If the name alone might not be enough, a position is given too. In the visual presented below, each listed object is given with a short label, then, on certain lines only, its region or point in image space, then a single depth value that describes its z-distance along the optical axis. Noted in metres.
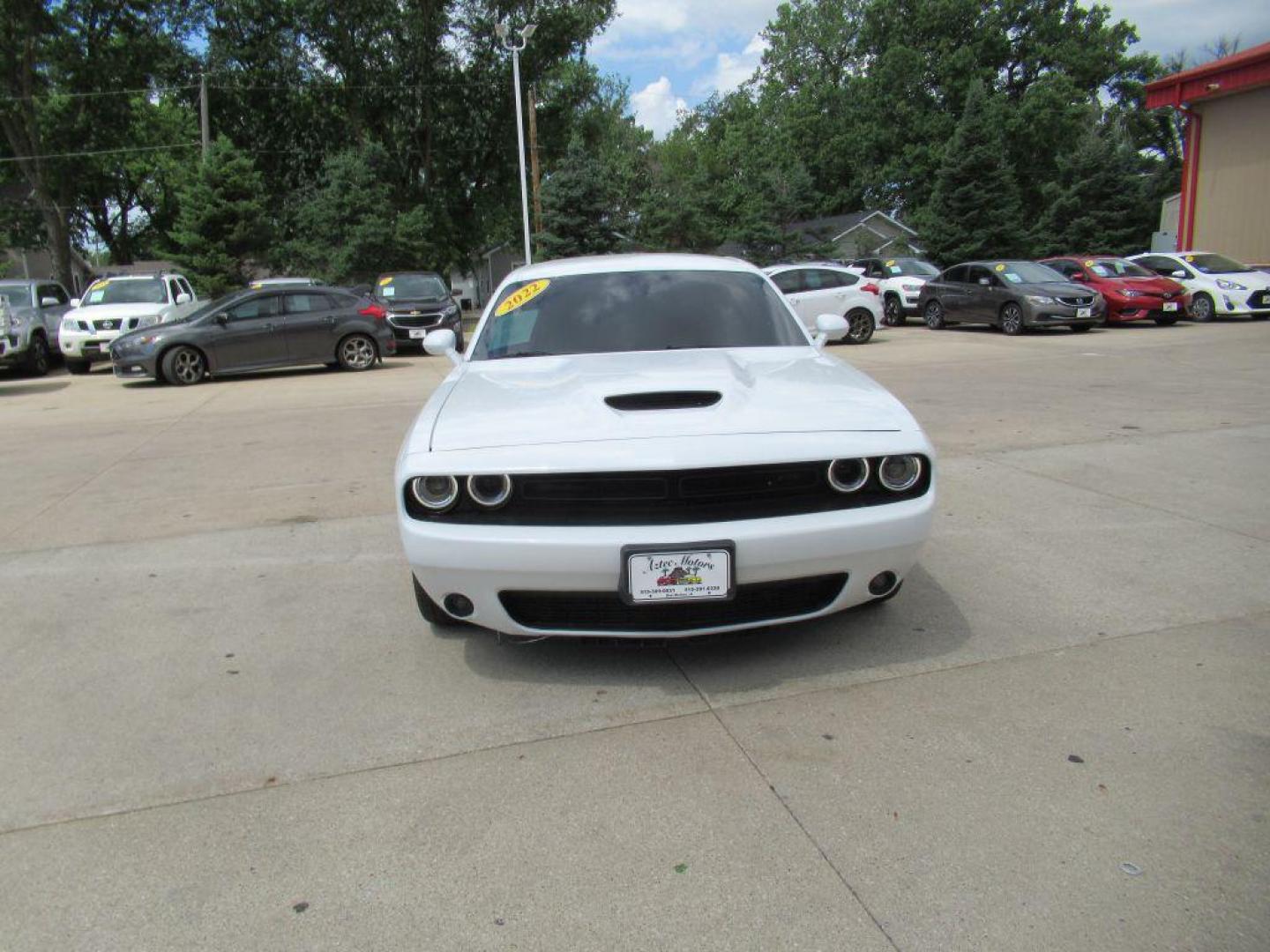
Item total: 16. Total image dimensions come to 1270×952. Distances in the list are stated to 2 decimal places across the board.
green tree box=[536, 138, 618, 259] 30.19
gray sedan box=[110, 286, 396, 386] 14.36
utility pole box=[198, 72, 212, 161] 30.34
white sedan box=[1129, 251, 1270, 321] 20.16
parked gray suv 15.70
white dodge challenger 3.09
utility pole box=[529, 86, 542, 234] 28.58
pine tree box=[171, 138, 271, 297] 27.36
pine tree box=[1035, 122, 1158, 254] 36.69
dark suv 18.25
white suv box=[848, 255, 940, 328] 22.34
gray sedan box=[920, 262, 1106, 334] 18.39
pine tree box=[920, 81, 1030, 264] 34.84
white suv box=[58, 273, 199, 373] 16.91
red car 19.41
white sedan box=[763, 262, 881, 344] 17.89
